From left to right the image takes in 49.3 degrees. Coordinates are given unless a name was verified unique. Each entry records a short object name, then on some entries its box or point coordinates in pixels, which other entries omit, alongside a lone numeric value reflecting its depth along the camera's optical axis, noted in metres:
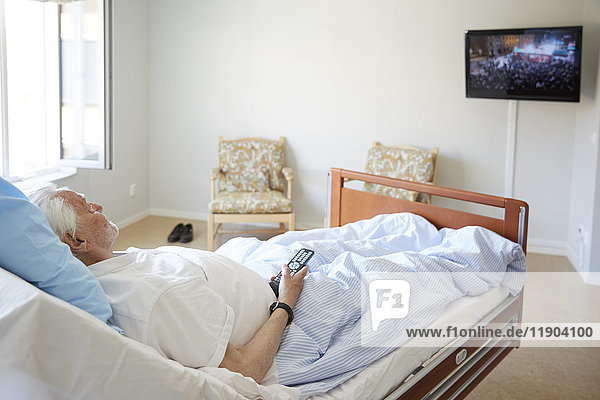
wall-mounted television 4.37
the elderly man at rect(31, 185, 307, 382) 1.59
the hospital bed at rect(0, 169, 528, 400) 1.27
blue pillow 1.42
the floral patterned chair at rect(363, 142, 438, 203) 4.81
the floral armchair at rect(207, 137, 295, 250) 5.11
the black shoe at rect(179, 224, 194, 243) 5.02
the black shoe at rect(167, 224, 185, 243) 5.02
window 4.09
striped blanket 1.87
